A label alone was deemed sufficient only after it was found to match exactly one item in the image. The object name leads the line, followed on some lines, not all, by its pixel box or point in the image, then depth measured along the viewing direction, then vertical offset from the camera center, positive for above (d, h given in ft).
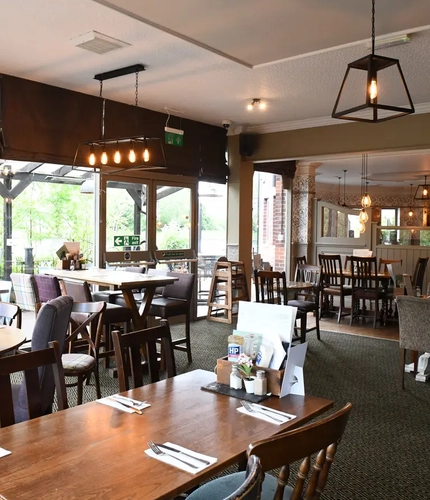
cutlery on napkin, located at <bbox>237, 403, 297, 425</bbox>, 5.86 -2.01
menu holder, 6.62 -1.75
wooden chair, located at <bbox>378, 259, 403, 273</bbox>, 27.21 -1.08
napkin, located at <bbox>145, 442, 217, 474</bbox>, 4.66 -2.04
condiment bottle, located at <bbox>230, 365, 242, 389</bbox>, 6.83 -1.82
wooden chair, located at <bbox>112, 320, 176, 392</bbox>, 7.38 -1.65
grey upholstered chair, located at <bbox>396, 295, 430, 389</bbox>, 13.66 -2.15
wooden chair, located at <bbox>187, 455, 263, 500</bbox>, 3.43 -1.66
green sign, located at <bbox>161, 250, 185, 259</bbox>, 22.81 -0.43
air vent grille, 12.87 +5.30
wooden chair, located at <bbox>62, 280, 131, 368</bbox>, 14.60 -2.01
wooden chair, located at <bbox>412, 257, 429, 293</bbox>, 24.70 -1.33
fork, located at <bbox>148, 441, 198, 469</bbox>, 4.74 -2.02
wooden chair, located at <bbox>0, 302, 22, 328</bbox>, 11.44 -1.50
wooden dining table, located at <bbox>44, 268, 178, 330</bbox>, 14.79 -1.12
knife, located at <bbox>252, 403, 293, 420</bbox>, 5.98 -2.01
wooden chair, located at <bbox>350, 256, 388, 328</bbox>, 23.34 -2.05
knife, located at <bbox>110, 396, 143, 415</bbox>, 6.03 -1.97
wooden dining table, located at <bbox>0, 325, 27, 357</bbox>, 8.59 -1.71
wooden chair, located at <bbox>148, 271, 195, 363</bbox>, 16.66 -1.91
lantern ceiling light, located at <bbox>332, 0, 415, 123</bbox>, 8.51 +5.27
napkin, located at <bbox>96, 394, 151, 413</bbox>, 6.13 -1.96
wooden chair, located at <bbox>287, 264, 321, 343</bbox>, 18.74 -2.27
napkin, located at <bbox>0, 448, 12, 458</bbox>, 4.83 -1.99
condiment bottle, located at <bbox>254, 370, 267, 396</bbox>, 6.63 -1.84
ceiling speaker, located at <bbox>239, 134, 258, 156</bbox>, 24.44 +4.90
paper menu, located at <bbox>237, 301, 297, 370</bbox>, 6.79 -1.08
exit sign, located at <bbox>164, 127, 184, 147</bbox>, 21.75 +4.71
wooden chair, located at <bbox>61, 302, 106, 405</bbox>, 11.05 -2.57
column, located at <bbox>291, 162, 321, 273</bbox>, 30.35 +2.19
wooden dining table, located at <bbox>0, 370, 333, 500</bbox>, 4.30 -2.02
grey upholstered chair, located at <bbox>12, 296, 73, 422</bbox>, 8.30 -1.60
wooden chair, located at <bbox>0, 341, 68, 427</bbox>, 6.33 -1.74
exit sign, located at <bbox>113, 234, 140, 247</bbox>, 20.88 +0.16
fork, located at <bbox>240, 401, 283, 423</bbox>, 5.91 -1.99
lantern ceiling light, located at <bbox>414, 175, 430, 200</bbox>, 37.88 +4.19
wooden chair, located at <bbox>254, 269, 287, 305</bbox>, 18.77 -1.44
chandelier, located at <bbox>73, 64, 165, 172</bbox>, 15.72 +3.71
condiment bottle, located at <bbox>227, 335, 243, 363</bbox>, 7.03 -1.43
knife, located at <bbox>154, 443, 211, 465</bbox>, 4.80 -2.03
